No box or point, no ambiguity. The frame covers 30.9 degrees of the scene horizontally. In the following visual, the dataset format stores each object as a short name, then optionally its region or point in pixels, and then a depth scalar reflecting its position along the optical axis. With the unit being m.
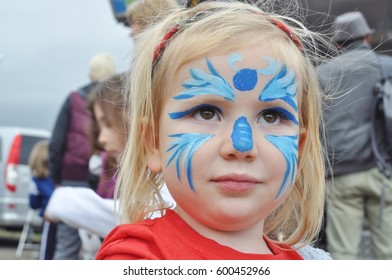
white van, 6.34
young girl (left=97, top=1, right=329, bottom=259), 1.15
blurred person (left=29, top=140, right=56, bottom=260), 5.15
